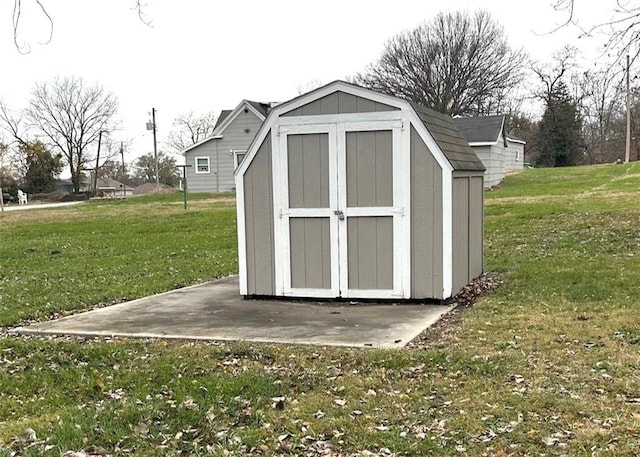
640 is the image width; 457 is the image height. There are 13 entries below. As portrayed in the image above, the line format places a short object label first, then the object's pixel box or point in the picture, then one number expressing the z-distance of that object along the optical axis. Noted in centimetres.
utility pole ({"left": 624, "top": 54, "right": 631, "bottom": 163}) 3375
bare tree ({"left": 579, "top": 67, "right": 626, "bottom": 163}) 4172
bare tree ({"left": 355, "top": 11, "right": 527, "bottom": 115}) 3522
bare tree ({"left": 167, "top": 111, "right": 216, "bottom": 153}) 5419
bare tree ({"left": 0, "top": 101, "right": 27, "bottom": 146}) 4372
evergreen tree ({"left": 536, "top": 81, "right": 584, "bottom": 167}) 4056
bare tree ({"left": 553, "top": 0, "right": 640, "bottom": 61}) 963
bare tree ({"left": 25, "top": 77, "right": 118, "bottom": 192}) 4844
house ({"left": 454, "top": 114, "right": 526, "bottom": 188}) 2692
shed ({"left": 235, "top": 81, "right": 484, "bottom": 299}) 679
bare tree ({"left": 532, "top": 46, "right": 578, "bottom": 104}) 3732
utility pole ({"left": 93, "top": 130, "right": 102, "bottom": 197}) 5078
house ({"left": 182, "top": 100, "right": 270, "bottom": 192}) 3053
